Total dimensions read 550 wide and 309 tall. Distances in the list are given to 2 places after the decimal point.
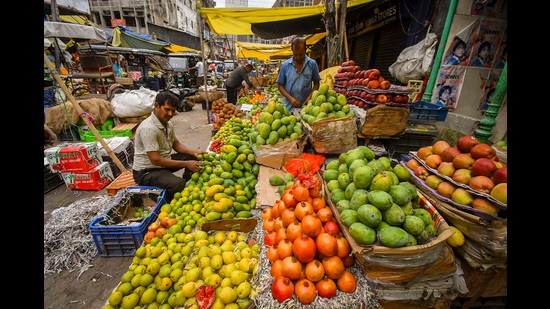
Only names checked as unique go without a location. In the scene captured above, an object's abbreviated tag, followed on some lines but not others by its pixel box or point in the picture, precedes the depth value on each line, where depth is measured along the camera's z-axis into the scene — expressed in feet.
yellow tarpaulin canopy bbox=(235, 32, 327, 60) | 52.49
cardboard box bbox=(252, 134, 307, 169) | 10.14
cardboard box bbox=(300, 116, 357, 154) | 9.57
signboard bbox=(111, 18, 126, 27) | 83.15
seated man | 10.85
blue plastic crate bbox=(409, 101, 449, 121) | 11.84
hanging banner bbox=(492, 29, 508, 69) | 15.46
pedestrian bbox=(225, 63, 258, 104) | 32.99
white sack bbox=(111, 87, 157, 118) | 24.02
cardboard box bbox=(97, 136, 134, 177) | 16.79
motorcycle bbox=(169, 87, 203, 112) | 39.87
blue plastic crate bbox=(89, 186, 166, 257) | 8.87
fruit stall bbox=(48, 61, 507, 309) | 5.03
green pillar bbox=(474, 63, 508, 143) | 11.55
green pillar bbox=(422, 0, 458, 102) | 15.14
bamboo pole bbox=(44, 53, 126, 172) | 11.49
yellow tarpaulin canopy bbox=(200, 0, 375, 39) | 21.45
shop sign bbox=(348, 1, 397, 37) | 21.64
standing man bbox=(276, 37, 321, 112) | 15.25
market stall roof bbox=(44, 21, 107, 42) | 23.54
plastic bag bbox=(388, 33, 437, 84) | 16.79
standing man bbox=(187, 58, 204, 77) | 56.66
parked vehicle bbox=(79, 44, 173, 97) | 31.69
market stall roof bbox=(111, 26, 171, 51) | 48.42
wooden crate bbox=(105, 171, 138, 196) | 12.84
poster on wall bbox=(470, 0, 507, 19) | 14.80
